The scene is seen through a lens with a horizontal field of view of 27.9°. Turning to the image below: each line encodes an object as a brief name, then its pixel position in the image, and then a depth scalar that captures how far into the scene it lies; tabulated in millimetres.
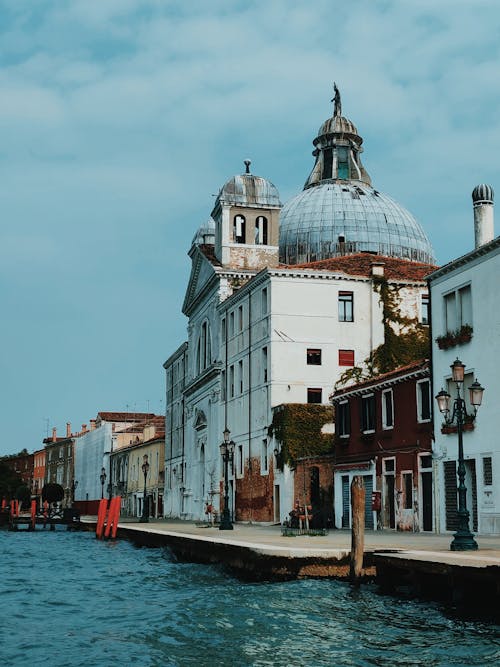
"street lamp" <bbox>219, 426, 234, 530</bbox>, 36344
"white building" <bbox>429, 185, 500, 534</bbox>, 29000
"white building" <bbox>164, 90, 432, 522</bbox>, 45781
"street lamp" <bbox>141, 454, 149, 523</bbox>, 51344
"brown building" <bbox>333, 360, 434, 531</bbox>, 32469
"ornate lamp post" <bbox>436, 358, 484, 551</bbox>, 20531
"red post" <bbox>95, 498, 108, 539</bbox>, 45634
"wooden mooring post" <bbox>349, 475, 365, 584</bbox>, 19688
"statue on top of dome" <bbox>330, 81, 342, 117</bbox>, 76500
